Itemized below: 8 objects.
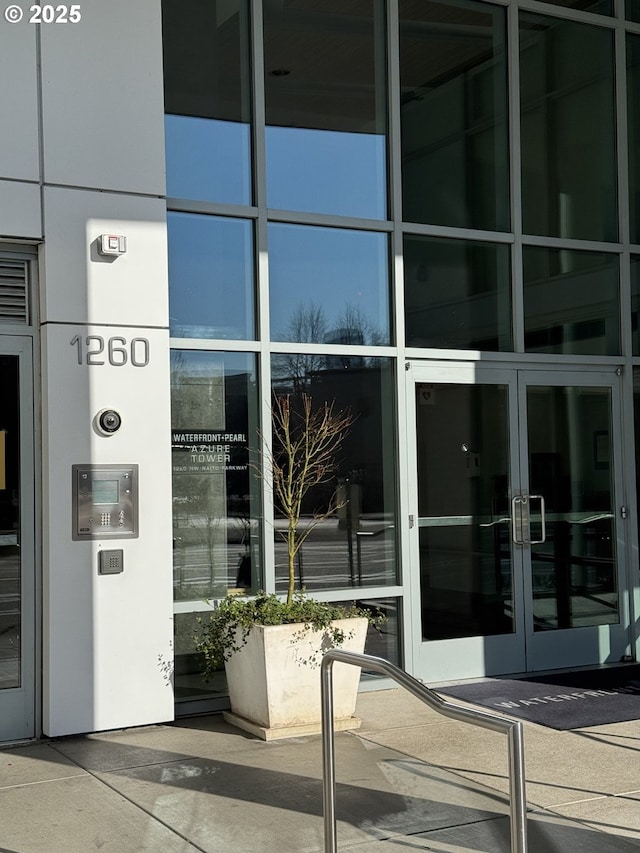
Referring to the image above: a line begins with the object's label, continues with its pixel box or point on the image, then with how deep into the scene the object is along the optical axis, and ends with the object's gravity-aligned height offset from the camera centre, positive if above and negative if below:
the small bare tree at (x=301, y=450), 6.65 +0.09
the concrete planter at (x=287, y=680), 5.79 -1.18
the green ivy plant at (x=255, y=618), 5.93 -0.86
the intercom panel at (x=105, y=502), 5.93 -0.18
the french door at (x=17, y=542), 5.87 -0.40
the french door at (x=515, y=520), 7.33 -0.42
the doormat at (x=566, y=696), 6.24 -1.49
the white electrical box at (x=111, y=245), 5.99 +1.25
